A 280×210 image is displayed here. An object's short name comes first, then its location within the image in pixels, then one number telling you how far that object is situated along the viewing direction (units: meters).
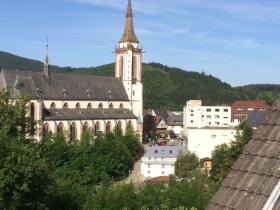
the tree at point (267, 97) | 147.14
